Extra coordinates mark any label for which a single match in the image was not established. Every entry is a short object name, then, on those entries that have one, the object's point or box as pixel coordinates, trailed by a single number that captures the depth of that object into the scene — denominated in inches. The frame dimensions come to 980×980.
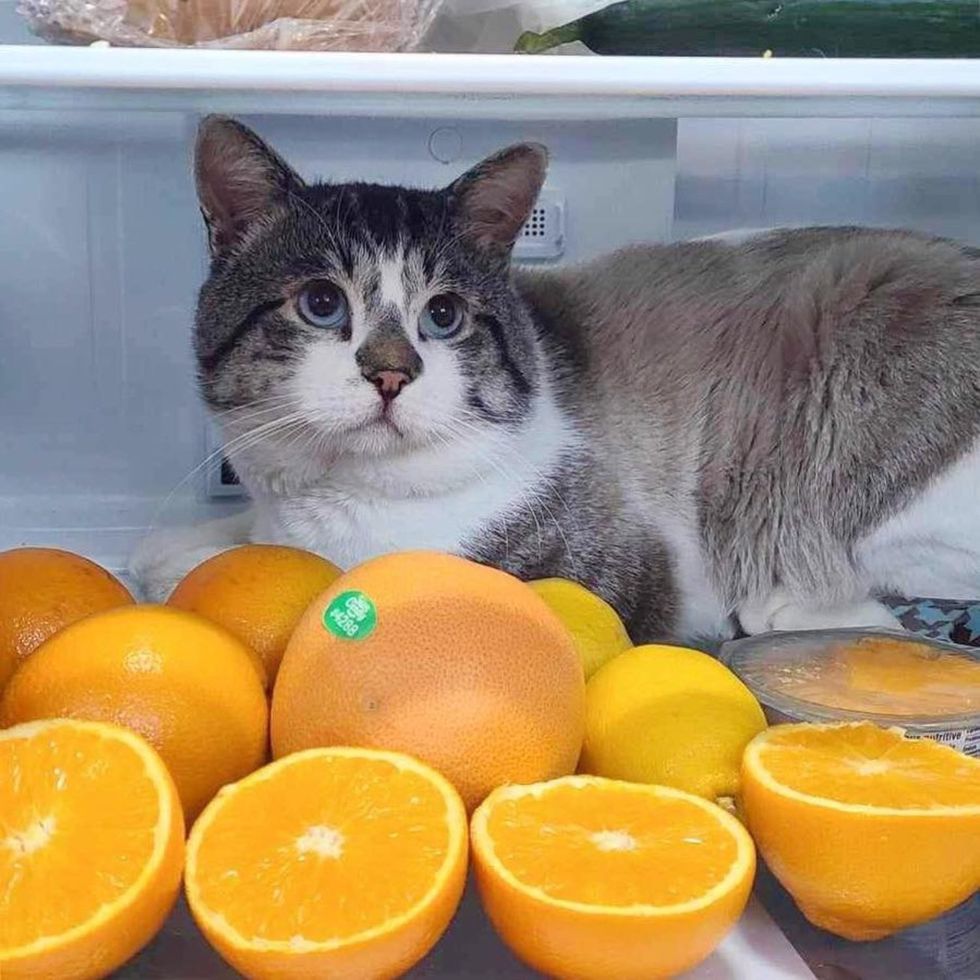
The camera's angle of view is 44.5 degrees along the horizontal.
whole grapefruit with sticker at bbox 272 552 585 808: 32.2
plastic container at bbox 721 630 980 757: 38.2
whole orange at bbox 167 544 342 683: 39.8
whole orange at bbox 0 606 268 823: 32.9
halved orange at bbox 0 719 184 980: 26.5
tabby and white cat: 46.5
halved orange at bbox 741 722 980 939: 30.6
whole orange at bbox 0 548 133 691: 39.5
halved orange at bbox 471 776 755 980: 27.7
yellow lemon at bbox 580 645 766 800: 34.9
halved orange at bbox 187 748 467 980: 26.9
